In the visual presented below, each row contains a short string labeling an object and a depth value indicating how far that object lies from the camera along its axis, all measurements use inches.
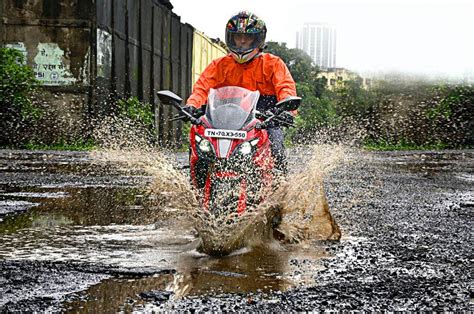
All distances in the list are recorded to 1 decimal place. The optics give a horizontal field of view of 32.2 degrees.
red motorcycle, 225.9
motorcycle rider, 250.7
